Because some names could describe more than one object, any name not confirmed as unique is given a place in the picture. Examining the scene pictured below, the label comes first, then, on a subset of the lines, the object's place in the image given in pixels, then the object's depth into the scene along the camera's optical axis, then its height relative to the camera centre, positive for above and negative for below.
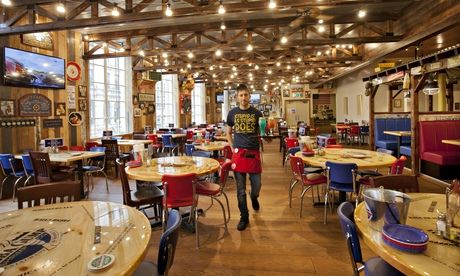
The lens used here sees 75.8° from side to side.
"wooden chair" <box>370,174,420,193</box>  2.36 -0.46
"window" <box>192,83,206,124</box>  17.48 +1.58
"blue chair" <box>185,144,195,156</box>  5.64 -0.36
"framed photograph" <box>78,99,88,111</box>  7.60 +0.70
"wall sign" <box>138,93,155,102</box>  10.73 +1.24
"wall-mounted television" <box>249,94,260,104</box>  26.02 +2.65
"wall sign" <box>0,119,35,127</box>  5.59 +0.20
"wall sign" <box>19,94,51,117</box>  6.00 +0.58
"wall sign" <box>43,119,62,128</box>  6.56 +0.21
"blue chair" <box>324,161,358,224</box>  3.52 -0.61
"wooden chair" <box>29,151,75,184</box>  4.54 -0.56
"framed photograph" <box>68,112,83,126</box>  7.32 +0.33
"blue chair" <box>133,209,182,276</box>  1.45 -0.59
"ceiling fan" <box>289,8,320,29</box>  6.37 +2.54
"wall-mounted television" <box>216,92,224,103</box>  20.09 +2.16
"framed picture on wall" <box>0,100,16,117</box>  5.59 +0.48
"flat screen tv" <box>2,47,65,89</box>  5.67 +1.32
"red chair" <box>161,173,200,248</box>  2.98 -0.63
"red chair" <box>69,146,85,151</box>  6.27 -0.36
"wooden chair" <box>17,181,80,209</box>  2.25 -0.47
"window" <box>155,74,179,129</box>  12.69 +1.35
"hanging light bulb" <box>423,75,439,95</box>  6.74 +0.84
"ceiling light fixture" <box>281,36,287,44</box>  7.11 +2.11
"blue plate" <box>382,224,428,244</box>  1.31 -0.50
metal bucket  1.47 -0.42
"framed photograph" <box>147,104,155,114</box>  11.28 +0.83
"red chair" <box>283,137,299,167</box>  6.51 -0.33
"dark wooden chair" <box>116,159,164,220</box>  3.20 -0.76
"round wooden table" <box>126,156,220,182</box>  3.13 -0.45
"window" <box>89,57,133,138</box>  8.65 +1.13
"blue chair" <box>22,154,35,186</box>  4.89 -0.56
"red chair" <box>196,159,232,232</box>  3.49 -0.71
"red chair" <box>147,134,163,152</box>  8.61 -0.32
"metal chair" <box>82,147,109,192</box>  5.51 -0.70
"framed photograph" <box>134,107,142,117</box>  10.34 +0.66
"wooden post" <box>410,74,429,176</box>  6.87 -0.10
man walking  3.61 -0.22
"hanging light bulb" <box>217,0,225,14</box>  4.54 +1.85
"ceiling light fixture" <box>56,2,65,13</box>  4.97 +2.11
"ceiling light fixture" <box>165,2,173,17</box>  4.68 +1.87
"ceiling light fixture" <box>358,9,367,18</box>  6.56 +2.56
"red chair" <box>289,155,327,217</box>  4.01 -0.69
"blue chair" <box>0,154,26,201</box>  5.06 -0.57
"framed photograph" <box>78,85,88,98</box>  7.61 +1.05
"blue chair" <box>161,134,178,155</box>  8.91 -0.34
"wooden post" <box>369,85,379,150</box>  9.68 +0.25
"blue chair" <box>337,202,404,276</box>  1.53 -0.66
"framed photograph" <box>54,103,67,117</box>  6.87 +0.54
